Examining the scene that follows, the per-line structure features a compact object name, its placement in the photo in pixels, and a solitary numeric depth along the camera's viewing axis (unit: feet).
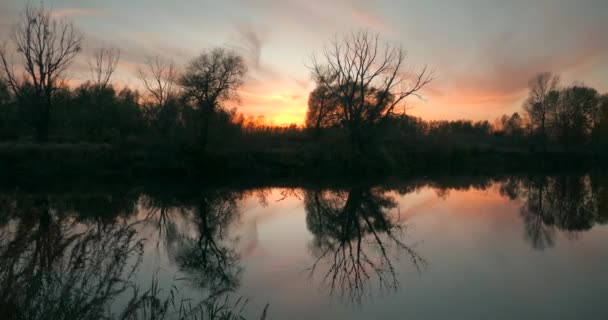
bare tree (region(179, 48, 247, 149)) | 97.40
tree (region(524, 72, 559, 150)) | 168.96
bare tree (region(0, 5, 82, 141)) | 97.91
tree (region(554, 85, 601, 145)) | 163.22
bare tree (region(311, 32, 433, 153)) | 107.55
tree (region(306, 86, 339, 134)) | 129.18
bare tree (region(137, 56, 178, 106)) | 140.21
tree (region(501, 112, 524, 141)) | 191.83
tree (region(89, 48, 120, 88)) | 138.31
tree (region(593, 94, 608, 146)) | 166.73
